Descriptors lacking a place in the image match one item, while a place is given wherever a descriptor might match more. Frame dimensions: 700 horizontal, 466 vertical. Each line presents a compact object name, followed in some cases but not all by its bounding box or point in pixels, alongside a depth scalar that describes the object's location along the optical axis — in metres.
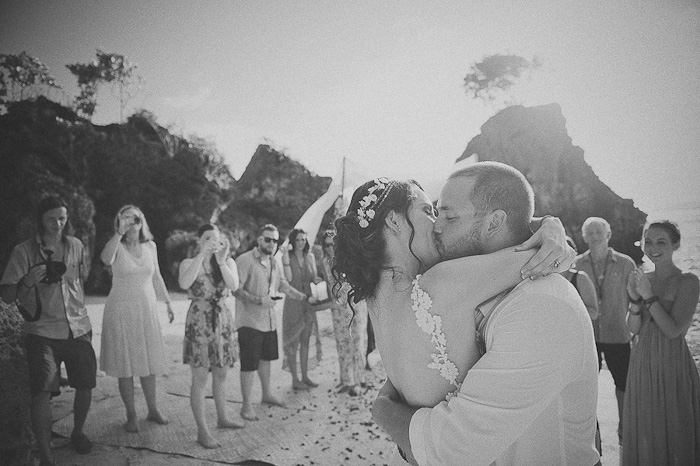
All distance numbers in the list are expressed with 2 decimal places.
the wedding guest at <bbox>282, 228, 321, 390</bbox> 6.14
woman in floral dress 4.04
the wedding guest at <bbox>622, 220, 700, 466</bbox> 3.02
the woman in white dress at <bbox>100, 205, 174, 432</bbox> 4.17
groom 1.07
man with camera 3.43
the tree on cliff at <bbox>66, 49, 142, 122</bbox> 17.36
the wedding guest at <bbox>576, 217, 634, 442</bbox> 4.20
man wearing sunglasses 4.79
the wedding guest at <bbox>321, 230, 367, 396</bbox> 5.86
